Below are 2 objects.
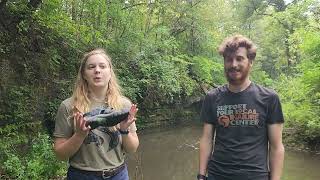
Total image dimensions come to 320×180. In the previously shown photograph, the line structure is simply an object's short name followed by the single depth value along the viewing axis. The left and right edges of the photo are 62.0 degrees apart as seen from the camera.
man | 2.12
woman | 1.94
